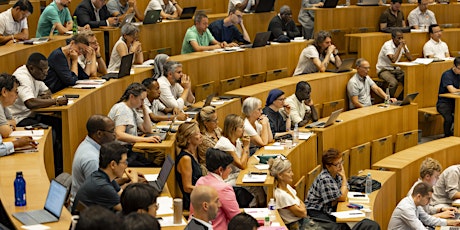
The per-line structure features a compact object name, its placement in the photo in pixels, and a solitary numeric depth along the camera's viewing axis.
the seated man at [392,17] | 18.31
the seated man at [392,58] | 16.72
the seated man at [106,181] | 6.92
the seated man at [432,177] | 11.00
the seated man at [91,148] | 7.84
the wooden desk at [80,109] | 9.73
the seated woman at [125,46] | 13.01
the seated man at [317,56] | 15.53
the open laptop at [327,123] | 12.44
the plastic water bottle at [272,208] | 8.56
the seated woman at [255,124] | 11.13
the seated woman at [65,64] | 10.88
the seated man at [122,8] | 15.40
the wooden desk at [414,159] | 11.65
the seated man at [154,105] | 11.32
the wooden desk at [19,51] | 10.93
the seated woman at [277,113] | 12.22
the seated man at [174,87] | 11.90
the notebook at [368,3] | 18.72
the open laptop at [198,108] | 11.82
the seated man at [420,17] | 18.56
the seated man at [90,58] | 11.97
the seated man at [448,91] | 15.59
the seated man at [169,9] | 16.36
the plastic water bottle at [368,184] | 10.46
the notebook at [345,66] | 15.36
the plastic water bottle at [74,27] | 13.51
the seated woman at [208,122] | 10.29
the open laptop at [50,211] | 6.12
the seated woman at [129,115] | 9.85
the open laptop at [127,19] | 14.53
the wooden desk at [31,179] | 6.35
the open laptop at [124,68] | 11.69
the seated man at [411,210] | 10.22
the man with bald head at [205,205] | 7.20
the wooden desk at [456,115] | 14.76
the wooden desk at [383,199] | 10.15
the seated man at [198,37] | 14.88
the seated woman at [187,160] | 9.31
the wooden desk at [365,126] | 12.41
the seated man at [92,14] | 14.43
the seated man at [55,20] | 13.40
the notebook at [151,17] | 14.99
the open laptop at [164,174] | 8.16
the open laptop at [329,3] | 18.04
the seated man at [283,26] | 16.88
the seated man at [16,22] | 12.28
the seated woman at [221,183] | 8.15
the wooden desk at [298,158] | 9.95
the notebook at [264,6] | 17.79
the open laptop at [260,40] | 15.46
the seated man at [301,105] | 13.05
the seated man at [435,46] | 17.37
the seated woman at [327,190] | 9.99
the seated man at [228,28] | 15.93
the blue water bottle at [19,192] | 6.50
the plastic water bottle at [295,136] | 11.37
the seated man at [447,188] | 11.68
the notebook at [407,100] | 14.51
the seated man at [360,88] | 15.07
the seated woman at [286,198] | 9.26
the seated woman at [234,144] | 9.88
